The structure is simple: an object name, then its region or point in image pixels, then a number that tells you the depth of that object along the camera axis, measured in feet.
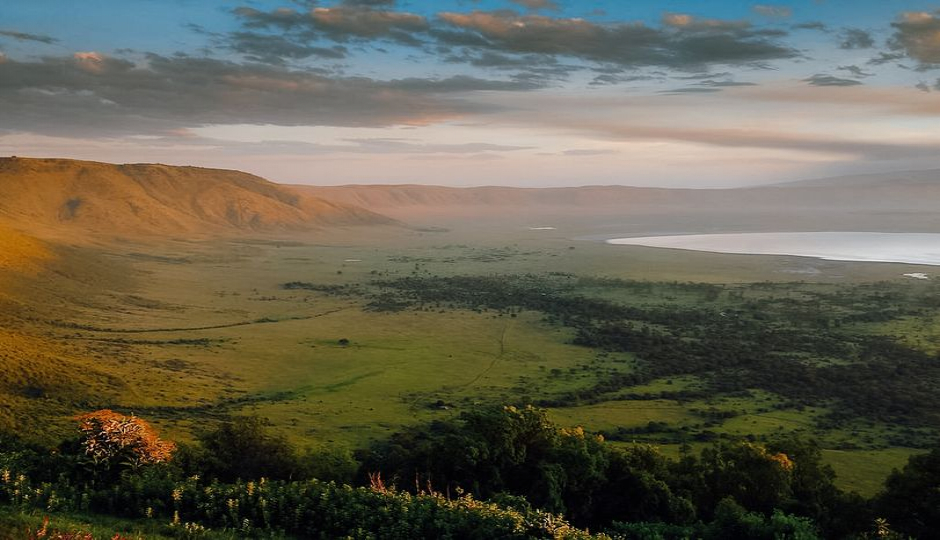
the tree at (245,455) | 100.12
